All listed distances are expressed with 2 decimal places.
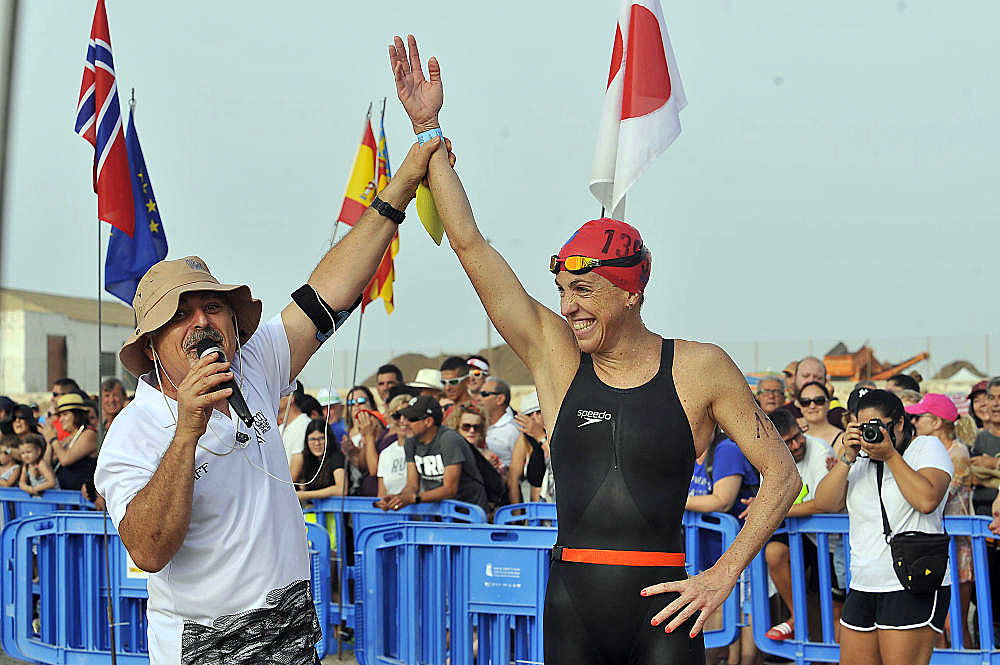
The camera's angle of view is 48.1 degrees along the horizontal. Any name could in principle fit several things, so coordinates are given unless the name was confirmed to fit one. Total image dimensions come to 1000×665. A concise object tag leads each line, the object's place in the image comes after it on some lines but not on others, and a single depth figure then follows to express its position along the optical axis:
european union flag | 8.41
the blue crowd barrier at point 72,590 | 6.87
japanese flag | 5.27
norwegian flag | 8.09
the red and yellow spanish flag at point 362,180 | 10.48
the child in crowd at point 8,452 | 10.72
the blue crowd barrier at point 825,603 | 6.28
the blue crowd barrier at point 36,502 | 8.51
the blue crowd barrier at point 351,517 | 7.59
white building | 49.59
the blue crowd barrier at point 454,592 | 6.05
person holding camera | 5.55
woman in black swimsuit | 3.37
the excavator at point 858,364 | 43.25
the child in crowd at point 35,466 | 9.40
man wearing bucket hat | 3.26
